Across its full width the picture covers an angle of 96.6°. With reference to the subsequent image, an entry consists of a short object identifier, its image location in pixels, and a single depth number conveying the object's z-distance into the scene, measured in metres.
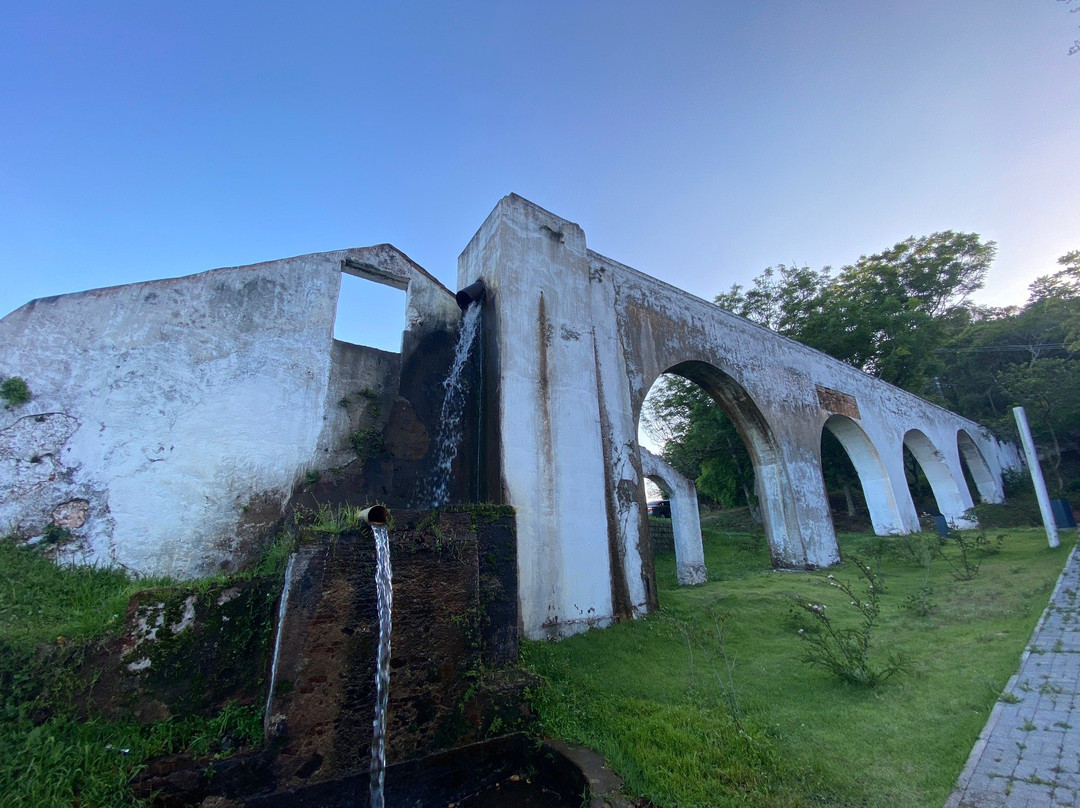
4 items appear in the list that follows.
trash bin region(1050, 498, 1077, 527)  10.66
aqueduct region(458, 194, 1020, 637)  5.26
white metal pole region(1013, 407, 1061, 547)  8.80
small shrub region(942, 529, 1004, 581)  7.61
